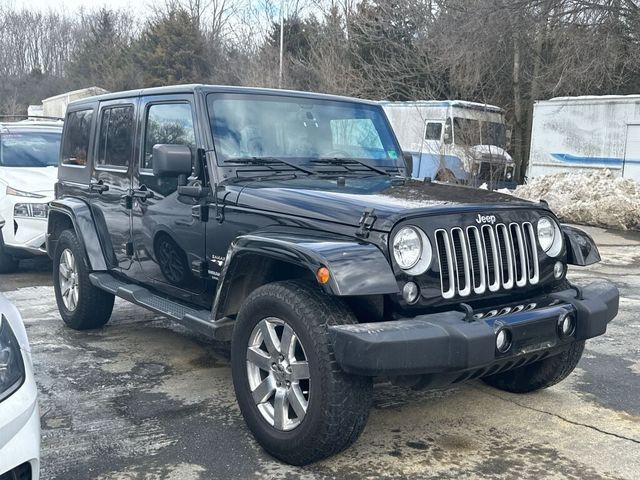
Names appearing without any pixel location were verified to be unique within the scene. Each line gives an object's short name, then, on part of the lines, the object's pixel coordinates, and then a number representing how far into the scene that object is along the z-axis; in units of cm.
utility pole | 2973
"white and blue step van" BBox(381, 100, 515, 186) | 1638
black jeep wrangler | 323
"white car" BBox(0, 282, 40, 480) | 243
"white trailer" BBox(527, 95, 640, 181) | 1578
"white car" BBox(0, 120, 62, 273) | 805
